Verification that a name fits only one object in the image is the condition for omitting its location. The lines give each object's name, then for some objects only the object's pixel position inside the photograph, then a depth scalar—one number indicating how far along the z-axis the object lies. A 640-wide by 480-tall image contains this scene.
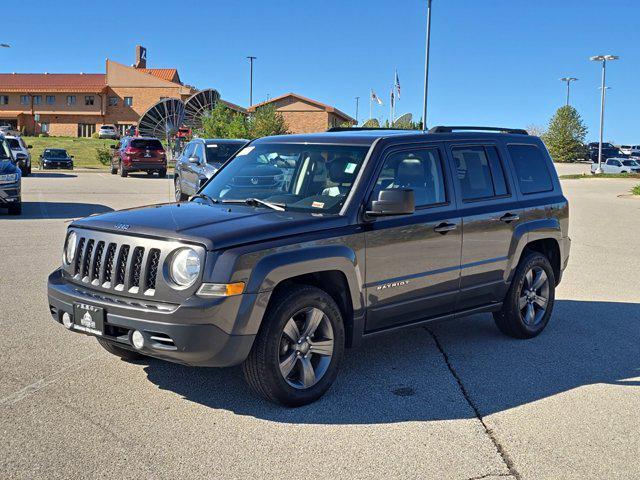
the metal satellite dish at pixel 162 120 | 47.56
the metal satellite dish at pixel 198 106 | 50.75
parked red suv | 35.16
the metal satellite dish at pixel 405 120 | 43.43
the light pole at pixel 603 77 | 54.81
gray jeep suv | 4.62
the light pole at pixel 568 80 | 83.46
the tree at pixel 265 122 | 50.03
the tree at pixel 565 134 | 79.94
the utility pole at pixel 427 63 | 33.19
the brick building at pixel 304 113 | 79.56
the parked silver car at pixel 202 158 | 17.08
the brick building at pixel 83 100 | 85.62
